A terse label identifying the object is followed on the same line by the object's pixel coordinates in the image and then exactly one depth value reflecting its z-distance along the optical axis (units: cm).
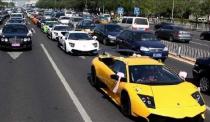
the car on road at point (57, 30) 3175
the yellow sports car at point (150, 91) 888
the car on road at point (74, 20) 4954
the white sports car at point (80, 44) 2292
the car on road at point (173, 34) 3788
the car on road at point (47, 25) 3783
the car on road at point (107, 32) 2983
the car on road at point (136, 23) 3888
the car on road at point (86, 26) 3640
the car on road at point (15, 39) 2370
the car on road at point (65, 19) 5466
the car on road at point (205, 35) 4249
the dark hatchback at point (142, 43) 2127
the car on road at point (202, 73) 1310
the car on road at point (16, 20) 4381
